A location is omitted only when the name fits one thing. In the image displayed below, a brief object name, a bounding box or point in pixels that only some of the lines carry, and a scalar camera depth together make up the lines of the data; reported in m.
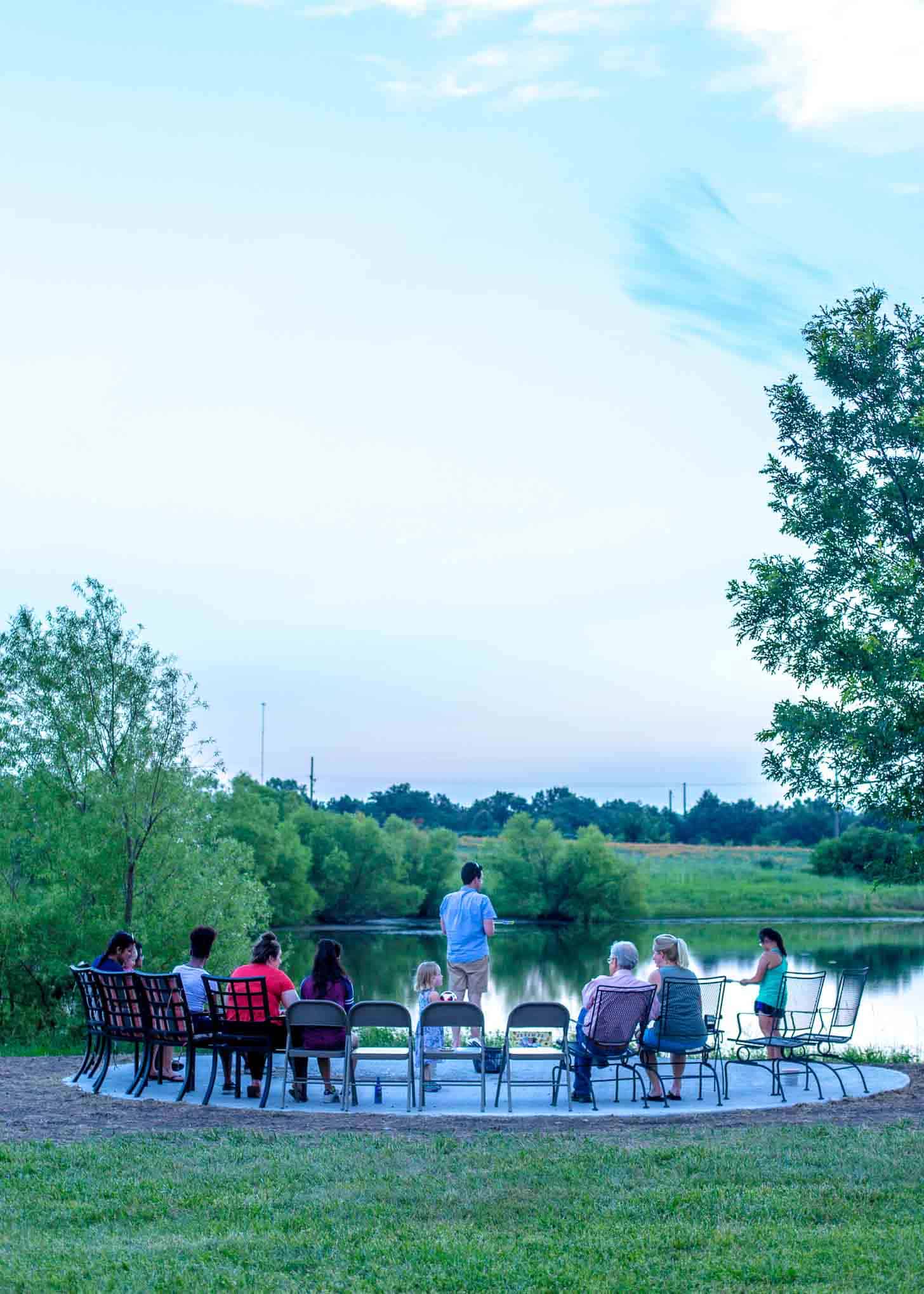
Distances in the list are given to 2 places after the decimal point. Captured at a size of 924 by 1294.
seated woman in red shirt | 9.55
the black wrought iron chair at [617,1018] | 9.37
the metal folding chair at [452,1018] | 9.05
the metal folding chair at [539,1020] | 9.24
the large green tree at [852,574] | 13.35
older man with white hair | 9.46
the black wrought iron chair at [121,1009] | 9.96
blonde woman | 9.64
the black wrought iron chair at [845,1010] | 10.45
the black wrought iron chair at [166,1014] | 9.81
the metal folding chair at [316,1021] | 9.05
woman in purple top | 9.73
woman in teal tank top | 10.95
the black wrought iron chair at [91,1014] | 10.42
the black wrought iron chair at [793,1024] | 10.11
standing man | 11.44
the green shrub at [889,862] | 13.88
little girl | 10.23
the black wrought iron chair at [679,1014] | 9.66
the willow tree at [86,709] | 22.33
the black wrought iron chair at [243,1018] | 9.50
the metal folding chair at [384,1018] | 9.12
